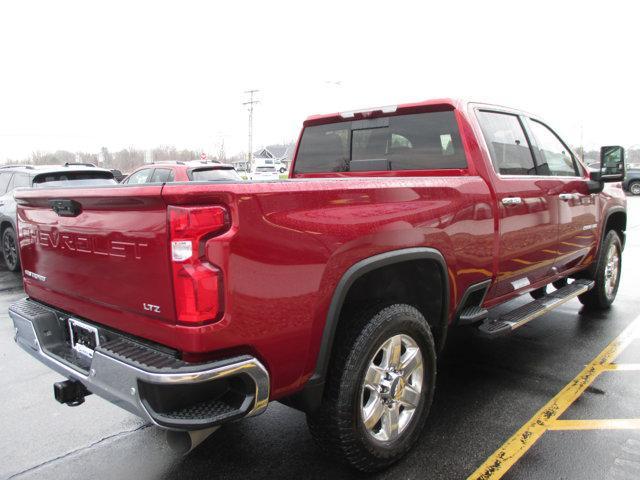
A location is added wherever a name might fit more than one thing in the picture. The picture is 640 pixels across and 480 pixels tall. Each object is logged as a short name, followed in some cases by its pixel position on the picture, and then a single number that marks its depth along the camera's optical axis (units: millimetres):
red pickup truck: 1924
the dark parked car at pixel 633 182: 26703
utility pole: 55959
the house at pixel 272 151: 90188
